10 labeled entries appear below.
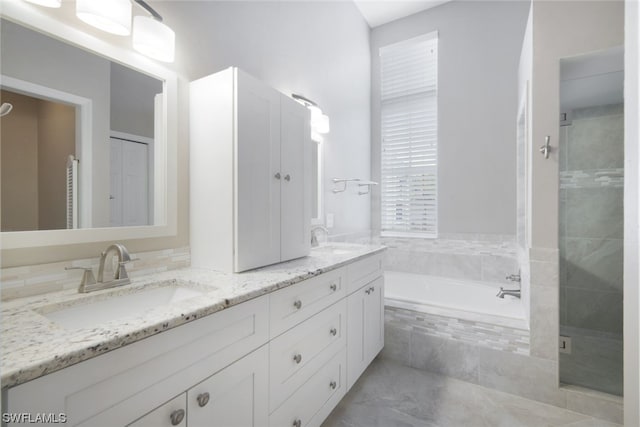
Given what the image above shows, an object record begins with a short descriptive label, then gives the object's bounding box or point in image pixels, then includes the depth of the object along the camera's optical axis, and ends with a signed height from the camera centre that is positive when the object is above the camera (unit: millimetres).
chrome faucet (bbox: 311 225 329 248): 2273 -183
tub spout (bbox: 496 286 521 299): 2401 -664
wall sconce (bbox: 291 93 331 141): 2323 +729
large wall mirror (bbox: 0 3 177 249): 933 +279
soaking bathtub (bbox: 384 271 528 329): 2039 -733
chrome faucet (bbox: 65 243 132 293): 1022 -229
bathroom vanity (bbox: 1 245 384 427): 600 -385
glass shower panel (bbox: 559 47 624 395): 2273 -58
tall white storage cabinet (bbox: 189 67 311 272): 1333 +191
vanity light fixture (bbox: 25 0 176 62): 1013 +707
